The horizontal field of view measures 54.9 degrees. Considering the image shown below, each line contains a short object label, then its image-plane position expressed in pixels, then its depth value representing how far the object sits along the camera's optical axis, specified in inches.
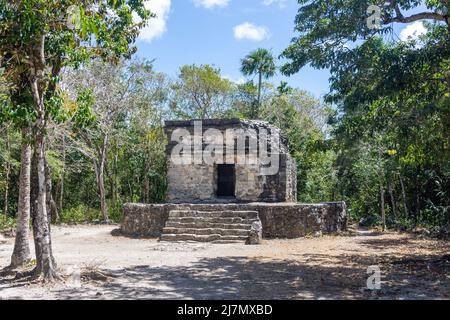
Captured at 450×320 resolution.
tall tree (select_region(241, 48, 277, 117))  836.6
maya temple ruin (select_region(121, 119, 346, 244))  477.1
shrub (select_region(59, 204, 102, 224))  755.5
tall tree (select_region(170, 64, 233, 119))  956.0
